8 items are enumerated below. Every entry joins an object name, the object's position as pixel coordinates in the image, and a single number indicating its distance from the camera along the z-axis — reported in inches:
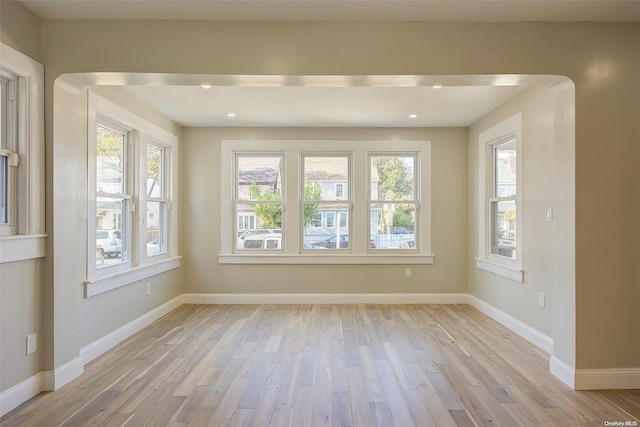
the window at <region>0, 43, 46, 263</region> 92.1
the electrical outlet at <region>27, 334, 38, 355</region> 94.9
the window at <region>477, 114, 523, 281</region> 150.3
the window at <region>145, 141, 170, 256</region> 169.6
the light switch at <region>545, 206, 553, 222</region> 119.5
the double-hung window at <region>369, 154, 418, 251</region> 203.3
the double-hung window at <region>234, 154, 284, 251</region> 202.7
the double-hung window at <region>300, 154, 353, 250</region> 202.7
